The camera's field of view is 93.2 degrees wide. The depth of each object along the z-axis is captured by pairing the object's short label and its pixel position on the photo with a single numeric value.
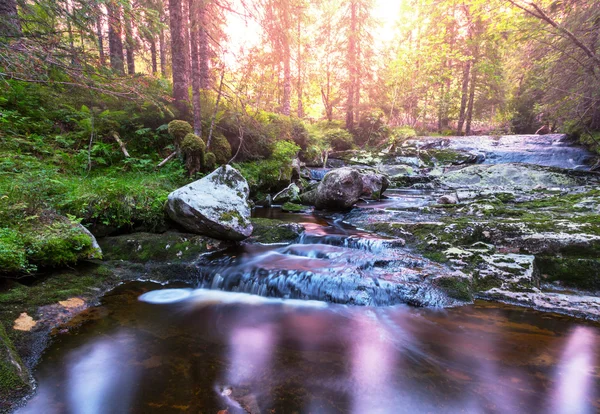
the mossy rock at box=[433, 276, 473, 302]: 3.91
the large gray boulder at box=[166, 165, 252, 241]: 5.32
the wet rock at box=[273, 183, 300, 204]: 10.20
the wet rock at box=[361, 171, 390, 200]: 9.73
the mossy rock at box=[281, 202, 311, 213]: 9.03
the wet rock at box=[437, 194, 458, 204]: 8.09
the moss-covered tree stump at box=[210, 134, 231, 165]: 8.86
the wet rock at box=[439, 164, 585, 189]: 10.13
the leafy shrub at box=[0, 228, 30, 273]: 3.22
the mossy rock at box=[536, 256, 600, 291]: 3.86
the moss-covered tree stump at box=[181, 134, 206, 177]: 7.52
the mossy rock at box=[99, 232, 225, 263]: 4.89
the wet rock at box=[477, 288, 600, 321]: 3.50
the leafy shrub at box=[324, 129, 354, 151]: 17.56
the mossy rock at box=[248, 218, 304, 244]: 6.08
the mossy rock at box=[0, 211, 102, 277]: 3.34
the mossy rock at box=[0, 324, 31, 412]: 2.12
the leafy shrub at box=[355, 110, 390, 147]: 19.57
